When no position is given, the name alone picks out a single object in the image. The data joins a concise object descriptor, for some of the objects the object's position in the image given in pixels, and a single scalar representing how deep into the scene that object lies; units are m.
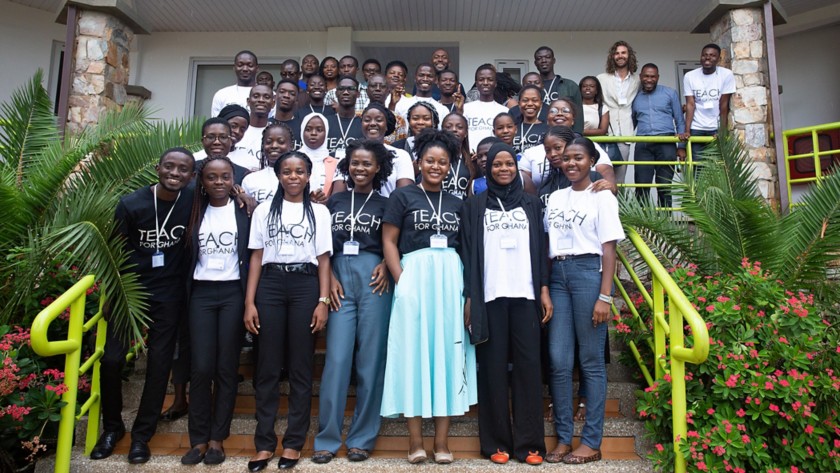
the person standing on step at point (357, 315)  3.95
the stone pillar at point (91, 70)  8.10
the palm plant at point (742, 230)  4.69
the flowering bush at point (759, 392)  3.45
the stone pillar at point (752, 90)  7.68
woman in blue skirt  3.87
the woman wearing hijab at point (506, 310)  3.90
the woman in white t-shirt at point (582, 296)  3.90
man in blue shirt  7.55
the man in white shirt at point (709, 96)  7.74
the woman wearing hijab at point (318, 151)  4.85
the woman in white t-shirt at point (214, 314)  3.94
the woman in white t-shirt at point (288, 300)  3.91
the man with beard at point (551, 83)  7.20
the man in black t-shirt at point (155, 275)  4.04
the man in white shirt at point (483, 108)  6.17
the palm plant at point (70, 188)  3.87
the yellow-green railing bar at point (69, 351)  3.57
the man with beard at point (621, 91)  7.95
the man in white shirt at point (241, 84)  6.93
